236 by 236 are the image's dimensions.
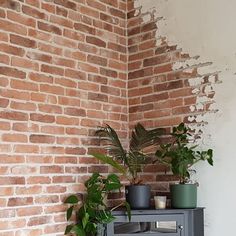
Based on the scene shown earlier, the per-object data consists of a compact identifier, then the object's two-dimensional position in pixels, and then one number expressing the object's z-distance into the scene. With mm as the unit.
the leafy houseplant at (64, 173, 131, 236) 2996
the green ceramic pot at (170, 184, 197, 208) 3041
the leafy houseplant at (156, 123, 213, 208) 3051
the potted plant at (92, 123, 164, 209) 3147
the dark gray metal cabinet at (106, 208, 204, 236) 2986
